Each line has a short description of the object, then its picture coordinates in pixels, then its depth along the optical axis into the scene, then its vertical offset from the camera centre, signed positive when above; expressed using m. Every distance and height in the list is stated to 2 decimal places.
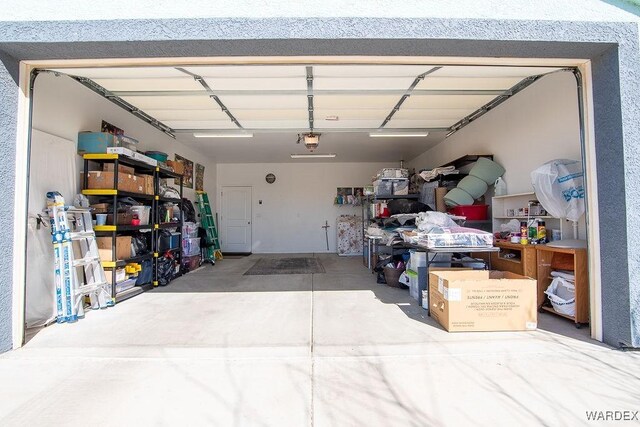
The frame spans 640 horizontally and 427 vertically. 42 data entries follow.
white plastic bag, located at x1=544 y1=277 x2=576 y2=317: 3.01 -0.77
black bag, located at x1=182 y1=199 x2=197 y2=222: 6.69 +0.26
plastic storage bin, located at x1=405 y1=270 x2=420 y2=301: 3.92 -0.84
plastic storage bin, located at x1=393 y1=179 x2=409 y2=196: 6.18 +0.66
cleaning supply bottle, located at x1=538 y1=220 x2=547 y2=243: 3.53 -0.16
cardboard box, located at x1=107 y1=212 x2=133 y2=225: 3.97 +0.07
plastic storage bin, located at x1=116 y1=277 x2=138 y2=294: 4.08 -0.84
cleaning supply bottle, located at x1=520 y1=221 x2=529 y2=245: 3.58 -0.18
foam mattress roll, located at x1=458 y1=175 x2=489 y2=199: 4.82 +0.54
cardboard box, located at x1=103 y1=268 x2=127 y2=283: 3.89 -0.67
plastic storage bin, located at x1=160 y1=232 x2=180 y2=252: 5.17 -0.31
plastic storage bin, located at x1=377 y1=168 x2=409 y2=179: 6.18 +0.96
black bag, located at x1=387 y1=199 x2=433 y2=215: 5.45 +0.26
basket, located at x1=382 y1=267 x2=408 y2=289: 4.69 -0.86
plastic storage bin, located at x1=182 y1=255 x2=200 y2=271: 6.12 -0.83
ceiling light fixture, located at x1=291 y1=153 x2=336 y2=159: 8.44 +1.85
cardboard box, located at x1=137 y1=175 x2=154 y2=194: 4.60 +0.60
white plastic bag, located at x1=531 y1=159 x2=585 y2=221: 3.09 +0.34
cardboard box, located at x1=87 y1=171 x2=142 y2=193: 3.89 +0.55
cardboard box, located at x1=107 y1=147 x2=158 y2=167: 3.93 +0.93
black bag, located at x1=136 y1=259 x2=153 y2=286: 4.56 -0.76
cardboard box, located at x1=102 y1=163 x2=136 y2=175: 4.02 +0.73
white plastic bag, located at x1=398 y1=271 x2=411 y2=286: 4.50 -0.85
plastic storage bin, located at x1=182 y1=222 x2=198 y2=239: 6.20 -0.15
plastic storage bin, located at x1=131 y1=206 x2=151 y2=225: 4.44 +0.16
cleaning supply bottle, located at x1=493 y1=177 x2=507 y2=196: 4.58 +0.49
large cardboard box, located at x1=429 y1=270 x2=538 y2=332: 2.79 -0.77
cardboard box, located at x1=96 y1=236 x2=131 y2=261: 3.87 -0.32
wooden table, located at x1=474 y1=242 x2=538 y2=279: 3.47 -0.48
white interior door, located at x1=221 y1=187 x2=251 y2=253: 9.81 +0.14
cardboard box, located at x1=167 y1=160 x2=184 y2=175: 5.80 +1.10
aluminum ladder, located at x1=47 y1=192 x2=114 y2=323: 3.20 -0.42
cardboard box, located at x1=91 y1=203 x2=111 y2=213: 3.92 +0.21
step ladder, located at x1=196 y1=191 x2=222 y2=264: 8.07 +0.04
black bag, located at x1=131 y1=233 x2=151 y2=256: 4.50 -0.31
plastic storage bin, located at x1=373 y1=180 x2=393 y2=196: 6.20 +0.67
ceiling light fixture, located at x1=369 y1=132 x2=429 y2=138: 5.79 +1.65
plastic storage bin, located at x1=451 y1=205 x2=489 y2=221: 4.83 +0.13
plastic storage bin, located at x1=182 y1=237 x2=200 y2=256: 6.16 -0.49
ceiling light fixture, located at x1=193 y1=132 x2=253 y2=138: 5.77 +1.66
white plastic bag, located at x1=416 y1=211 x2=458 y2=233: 3.71 +0.00
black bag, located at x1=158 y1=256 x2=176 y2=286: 4.95 -0.78
